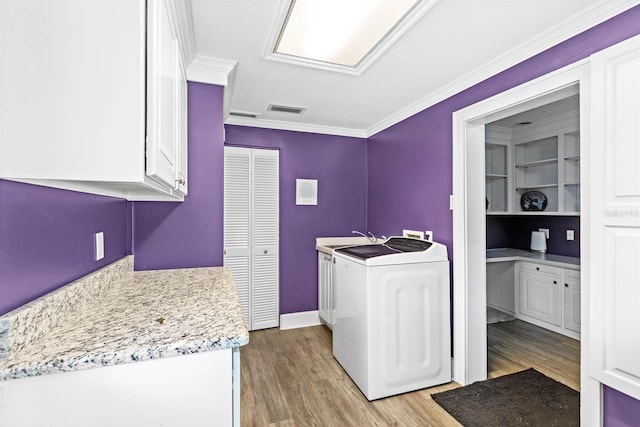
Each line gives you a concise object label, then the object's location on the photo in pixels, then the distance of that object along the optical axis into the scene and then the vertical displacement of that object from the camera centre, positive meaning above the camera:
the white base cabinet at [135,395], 0.77 -0.49
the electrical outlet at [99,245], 1.40 -0.16
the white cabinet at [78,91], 0.77 +0.32
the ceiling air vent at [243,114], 3.03 +0.97
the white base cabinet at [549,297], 3.02 -0.89
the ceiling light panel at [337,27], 1.48 +0.98
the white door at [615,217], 1.32 -0.02
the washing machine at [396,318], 2.11 -0.76
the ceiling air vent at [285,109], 2.88 +0.98
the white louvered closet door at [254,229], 3.19 -0.19
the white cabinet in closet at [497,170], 3.78 +0.54
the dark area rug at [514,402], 1.88 -1.25
